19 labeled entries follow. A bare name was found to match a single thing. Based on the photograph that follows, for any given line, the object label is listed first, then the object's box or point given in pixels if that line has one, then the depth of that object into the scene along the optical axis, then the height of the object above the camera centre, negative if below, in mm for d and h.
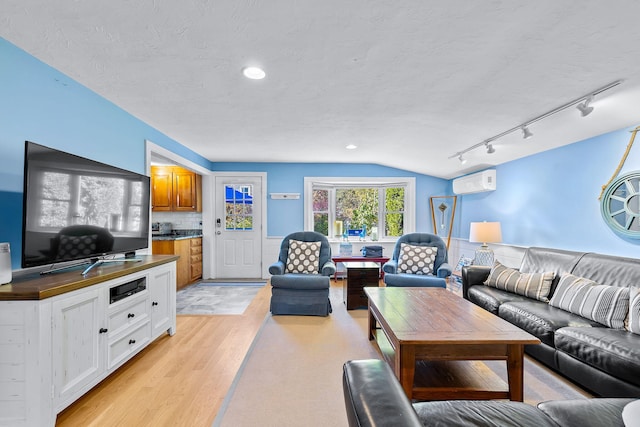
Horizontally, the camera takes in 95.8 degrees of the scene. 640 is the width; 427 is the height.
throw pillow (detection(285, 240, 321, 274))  3789 -522
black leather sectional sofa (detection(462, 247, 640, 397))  1656 -785
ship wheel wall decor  2471 +99
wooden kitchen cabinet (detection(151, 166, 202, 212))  5113 +547
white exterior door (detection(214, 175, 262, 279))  5461 -144
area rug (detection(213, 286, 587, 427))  1692 -1148
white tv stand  1462 -683
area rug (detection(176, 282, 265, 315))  3655 -1133
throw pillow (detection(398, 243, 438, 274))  3887 -573
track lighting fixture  2150 +919
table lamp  3797 -264
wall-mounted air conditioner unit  4289 +544
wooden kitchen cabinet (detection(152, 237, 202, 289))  4473 -581
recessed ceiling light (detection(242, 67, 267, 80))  2103 +1092
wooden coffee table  1687 -773
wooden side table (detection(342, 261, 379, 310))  3604 -803
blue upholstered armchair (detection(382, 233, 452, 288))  3539 -616
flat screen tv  1676 +88
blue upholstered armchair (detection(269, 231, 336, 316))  3316 -810
